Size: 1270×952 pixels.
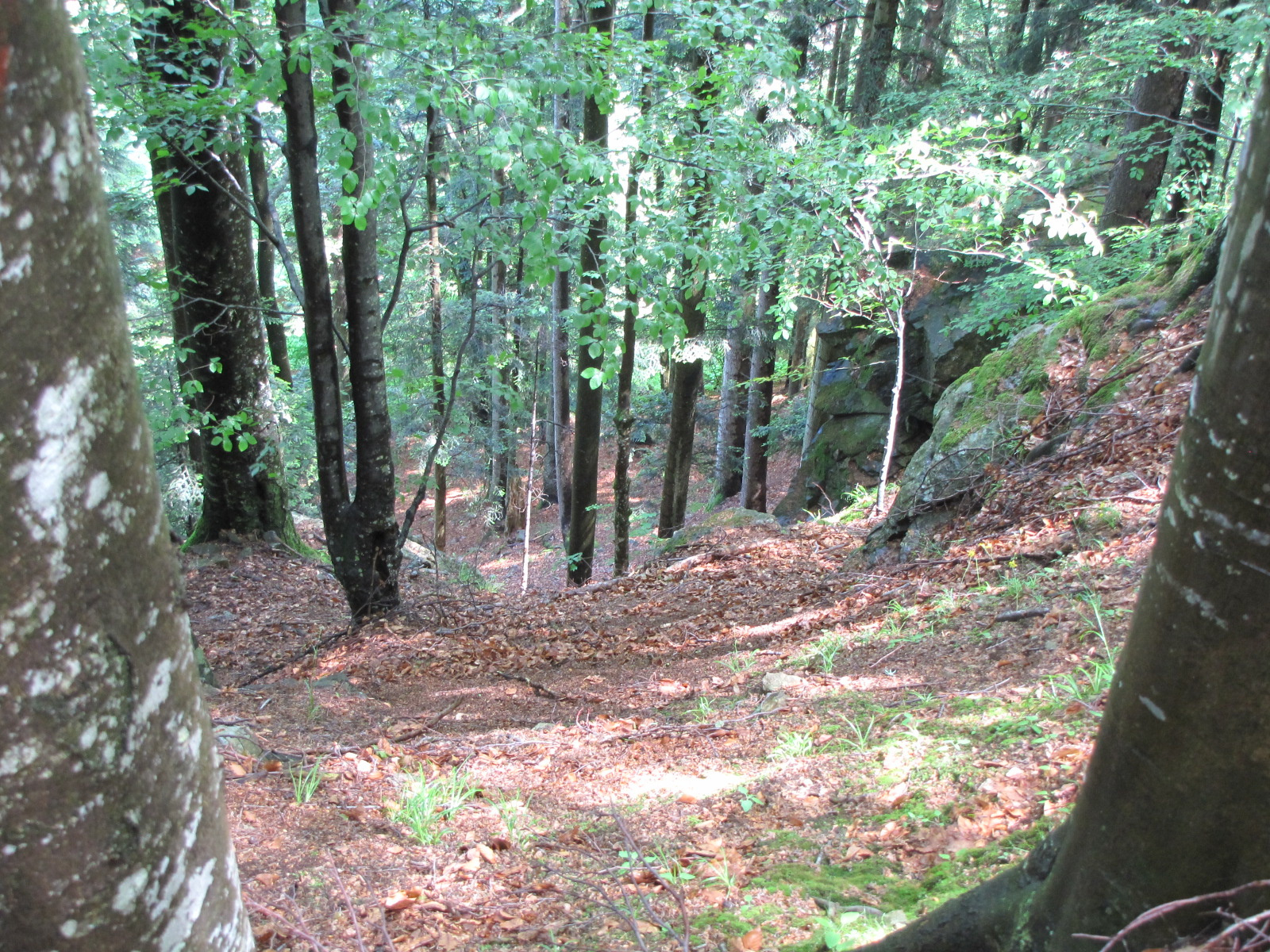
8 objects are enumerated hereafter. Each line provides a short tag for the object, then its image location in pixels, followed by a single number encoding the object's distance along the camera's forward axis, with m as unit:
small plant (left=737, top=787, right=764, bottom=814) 2.88
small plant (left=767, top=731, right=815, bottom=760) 3.25
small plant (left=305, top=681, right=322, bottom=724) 4.37
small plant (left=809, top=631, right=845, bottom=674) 4.40
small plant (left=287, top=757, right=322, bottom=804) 2.96
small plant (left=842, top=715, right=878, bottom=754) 3.17
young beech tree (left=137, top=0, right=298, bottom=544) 5.58
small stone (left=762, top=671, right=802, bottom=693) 4.24
